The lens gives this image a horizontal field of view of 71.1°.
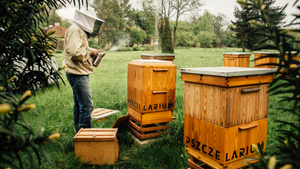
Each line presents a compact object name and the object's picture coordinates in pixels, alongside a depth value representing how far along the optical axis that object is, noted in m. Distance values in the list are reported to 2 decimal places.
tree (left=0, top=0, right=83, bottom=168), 0.89
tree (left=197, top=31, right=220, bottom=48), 54.59
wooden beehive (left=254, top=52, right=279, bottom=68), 6.92
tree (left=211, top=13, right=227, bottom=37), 70.25
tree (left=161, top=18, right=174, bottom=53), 24.97
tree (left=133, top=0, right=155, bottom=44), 42.50
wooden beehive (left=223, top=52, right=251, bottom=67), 6.51
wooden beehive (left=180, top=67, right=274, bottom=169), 2.11
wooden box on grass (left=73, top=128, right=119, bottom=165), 3.06
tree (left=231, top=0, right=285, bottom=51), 24.06
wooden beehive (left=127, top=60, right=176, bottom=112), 3.38
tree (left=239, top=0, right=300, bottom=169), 0.90
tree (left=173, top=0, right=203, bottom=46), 35.57
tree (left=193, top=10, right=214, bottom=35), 67.19
